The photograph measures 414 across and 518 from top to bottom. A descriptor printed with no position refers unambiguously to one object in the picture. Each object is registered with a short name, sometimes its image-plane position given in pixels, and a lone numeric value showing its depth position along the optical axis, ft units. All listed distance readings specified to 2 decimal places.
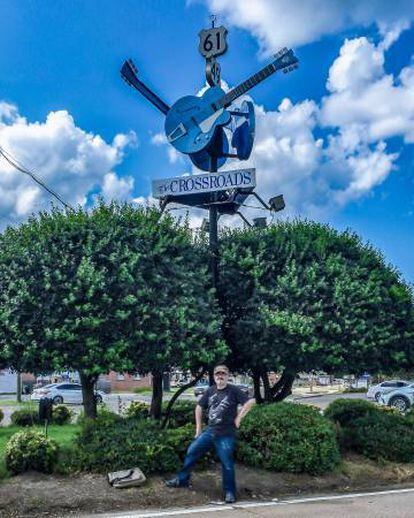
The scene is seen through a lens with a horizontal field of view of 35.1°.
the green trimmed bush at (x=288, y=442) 32.07
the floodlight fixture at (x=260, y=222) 43.68
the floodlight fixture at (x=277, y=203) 45.62
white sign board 41.93
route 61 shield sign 45.80
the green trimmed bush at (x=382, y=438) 36.19
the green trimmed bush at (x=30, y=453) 29.01
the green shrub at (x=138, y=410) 47.08
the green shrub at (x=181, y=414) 41.81
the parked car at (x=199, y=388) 138.65
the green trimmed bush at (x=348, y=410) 40.78
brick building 191.83
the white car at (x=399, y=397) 100.99
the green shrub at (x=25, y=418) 59.36
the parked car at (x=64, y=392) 124.16
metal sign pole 41.06
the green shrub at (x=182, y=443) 31.01
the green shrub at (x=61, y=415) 61.36
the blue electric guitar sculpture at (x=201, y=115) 43.82
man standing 28.19
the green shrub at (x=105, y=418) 32.76
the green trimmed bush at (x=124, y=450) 29.68
